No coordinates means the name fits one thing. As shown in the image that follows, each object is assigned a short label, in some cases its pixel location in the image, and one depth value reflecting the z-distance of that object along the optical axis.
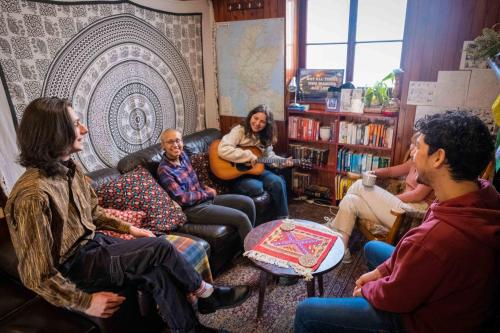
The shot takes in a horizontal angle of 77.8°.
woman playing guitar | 2.81
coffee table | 1.58
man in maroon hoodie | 0.95
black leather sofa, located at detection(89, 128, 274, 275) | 2.11
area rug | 1.81
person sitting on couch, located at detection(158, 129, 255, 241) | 2.24
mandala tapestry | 1.99
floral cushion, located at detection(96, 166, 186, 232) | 2.05
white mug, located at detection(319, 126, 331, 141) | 3.21
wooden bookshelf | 2.95
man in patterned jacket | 1.19
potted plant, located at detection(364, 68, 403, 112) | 2.88
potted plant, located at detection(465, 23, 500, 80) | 2.05
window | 2.97
